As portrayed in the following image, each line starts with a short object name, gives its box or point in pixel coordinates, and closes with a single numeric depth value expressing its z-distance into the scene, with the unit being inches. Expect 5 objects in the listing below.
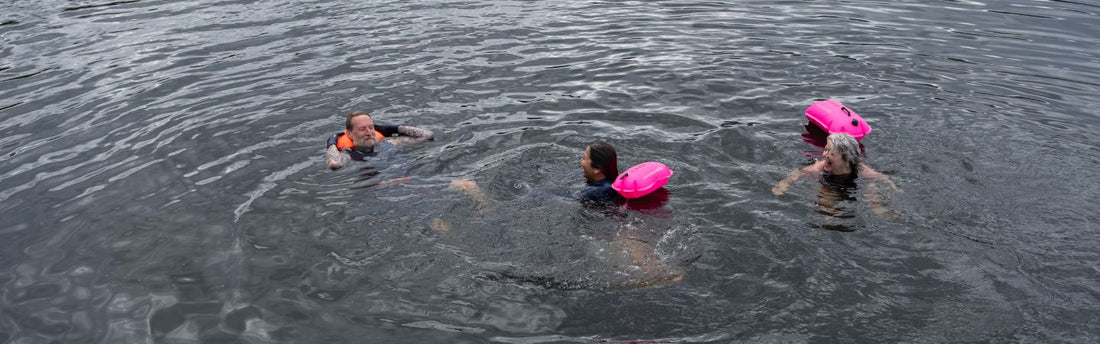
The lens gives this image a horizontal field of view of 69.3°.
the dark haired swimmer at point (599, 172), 323.6
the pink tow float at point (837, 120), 376.8
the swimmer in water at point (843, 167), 334.3
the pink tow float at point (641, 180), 311.0
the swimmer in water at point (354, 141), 376.3
